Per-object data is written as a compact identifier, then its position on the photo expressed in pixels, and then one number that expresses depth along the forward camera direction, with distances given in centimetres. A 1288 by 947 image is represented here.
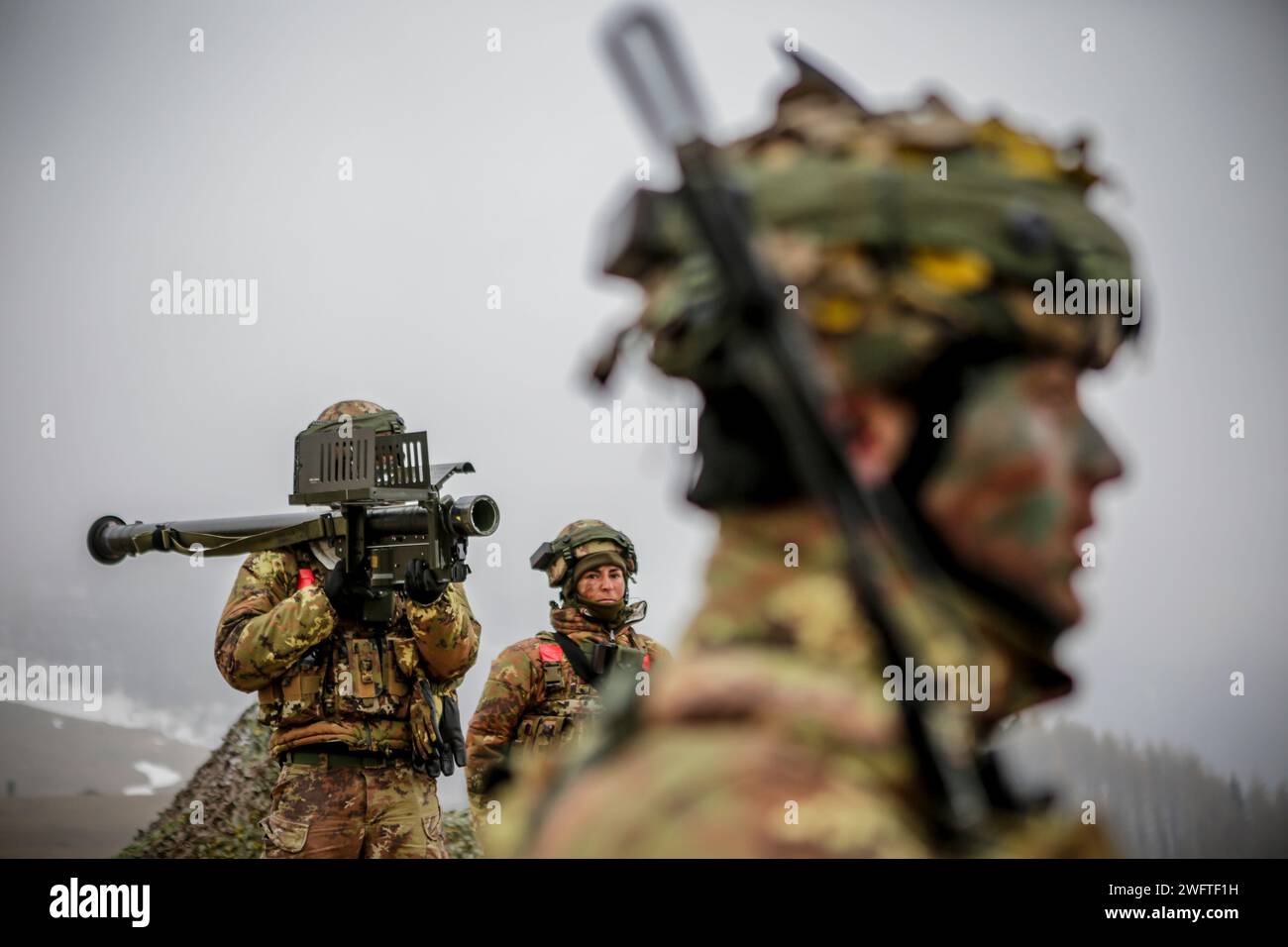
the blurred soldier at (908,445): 88
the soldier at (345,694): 458
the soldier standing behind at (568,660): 534
